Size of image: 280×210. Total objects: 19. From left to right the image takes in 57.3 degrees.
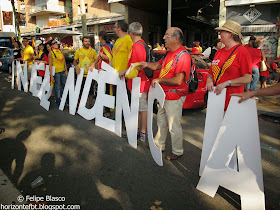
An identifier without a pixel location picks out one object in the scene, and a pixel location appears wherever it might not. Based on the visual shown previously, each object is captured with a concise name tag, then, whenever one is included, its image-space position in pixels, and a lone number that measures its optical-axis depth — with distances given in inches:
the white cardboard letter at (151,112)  137.5
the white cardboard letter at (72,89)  238.4
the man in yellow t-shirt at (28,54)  365.7
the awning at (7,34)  1194.1
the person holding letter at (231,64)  117.9
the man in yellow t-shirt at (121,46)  190.4
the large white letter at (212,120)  120.9
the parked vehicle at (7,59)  633.6
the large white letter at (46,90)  268.6
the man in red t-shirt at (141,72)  162.7
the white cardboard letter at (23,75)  349.5
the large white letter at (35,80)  298.8
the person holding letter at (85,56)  247.8
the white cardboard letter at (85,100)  215.9
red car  232.8
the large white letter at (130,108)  166.6
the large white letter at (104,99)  193.3
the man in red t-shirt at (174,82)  135.2
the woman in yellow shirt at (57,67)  266.4
